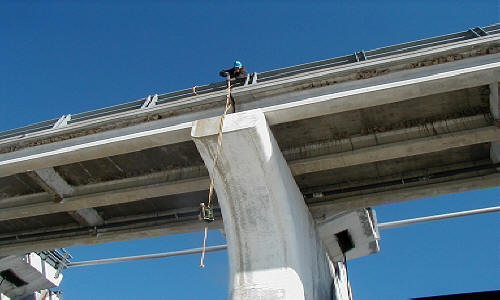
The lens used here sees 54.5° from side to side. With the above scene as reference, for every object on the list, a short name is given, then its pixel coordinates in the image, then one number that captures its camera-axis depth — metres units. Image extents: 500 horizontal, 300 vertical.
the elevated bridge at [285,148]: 9.23
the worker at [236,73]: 10.70
